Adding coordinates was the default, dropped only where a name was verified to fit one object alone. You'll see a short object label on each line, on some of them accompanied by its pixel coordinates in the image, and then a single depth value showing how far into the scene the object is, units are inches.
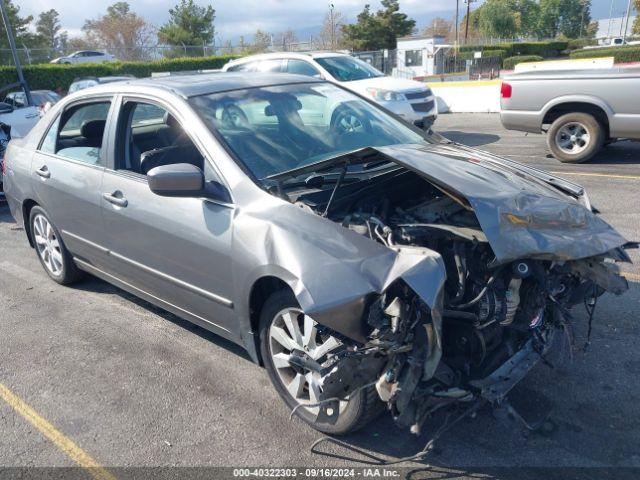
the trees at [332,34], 2185.0
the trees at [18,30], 1565.0
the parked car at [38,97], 668.1
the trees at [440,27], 3798.5
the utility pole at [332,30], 2167.2
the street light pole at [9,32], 685.7
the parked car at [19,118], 383.6
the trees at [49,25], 2395.3
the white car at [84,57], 1328.2
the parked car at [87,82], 630.7
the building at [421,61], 1456.7
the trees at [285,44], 1646.2
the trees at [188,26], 1916.8
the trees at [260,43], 1813.5
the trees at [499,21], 3307.1
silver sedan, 105.8
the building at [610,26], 4278.5
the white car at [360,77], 458.9
